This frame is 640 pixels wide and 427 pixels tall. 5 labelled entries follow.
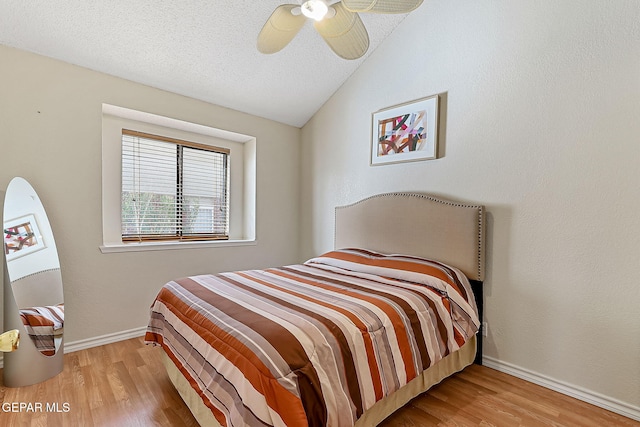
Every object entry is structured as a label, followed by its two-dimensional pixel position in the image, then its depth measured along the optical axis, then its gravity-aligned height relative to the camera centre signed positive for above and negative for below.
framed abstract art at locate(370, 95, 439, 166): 2.51 +0.69
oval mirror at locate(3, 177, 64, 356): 1.93 -0.43
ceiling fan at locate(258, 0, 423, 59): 1.46 +1.04
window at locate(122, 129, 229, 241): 2.89 +0.17
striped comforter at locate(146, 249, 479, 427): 1.08 -0.58
